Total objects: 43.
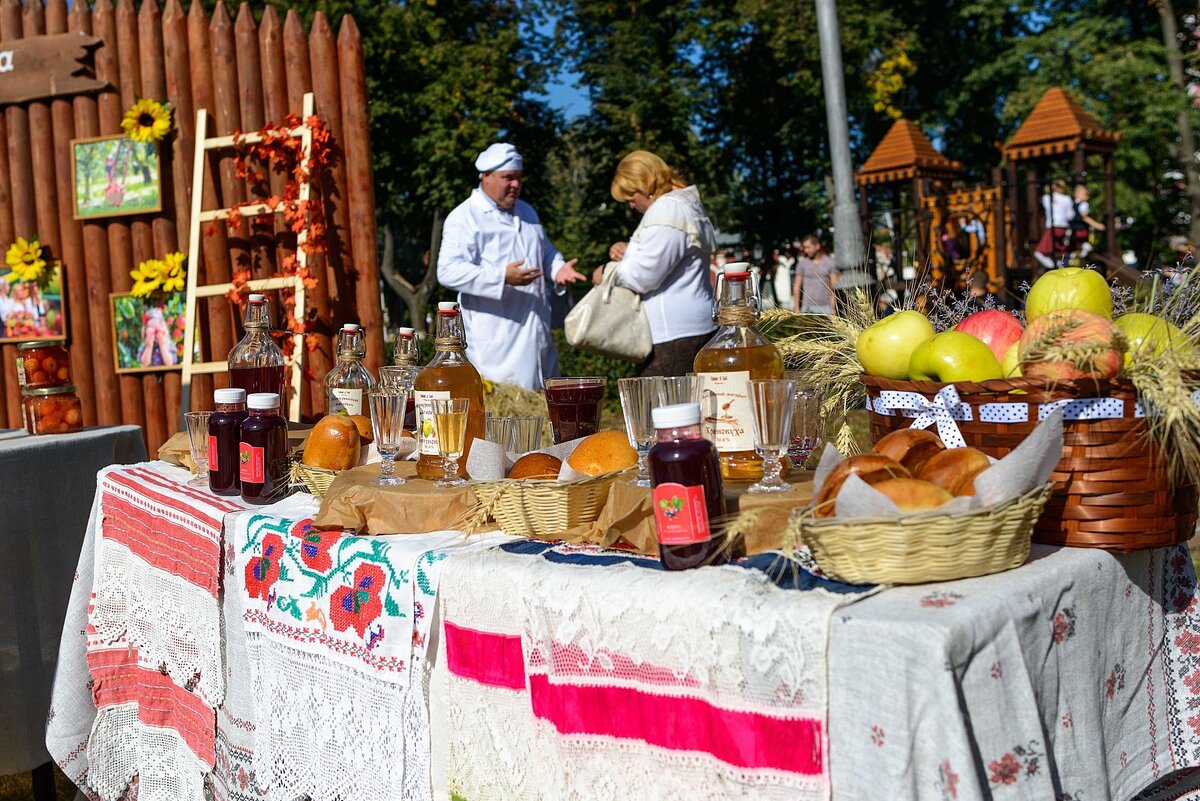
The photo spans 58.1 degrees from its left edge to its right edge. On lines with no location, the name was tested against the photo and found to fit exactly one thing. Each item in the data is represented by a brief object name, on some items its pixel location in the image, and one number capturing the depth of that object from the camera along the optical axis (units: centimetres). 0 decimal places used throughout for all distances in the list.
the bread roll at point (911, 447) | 147
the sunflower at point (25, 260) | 548
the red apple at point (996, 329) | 164
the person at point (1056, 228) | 984
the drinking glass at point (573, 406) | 200
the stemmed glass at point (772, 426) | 152
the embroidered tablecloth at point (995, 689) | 113
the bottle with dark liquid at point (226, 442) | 219
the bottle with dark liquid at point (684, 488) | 136
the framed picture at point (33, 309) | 557
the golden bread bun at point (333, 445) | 213
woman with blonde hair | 380
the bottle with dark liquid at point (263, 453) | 210
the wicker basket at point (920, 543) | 124
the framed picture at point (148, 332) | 547
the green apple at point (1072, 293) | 160
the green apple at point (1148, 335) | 145
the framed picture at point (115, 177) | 531
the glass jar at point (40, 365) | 323
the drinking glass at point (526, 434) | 198
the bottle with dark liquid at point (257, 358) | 255
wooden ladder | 503
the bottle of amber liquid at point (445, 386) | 195
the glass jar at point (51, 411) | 320
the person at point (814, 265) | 865
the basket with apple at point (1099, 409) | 141
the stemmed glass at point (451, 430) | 184
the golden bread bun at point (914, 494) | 127
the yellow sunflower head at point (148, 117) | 523
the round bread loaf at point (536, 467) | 177
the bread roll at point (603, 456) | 172
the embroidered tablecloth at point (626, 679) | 123
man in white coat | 432
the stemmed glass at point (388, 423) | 193
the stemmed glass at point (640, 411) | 161
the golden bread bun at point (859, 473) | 135
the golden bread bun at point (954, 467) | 137
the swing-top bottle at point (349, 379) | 248
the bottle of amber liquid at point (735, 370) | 168
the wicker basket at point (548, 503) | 165
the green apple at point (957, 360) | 155
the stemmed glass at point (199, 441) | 245
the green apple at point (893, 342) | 169
